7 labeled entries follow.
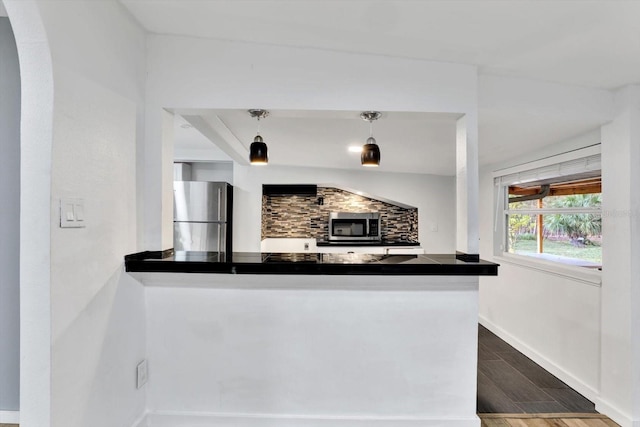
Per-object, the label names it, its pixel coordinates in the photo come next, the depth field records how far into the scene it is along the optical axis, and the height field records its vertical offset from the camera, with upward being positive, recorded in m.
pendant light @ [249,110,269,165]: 1.95 +0.41
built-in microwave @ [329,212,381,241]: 5.13 -0.15
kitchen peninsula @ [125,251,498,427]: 1.91 -0.79
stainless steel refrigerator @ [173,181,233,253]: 4.25 +0.02
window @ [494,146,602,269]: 2.65 +0.06
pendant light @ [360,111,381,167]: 1.93 +0.40
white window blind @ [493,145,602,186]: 2.51 +0.45
